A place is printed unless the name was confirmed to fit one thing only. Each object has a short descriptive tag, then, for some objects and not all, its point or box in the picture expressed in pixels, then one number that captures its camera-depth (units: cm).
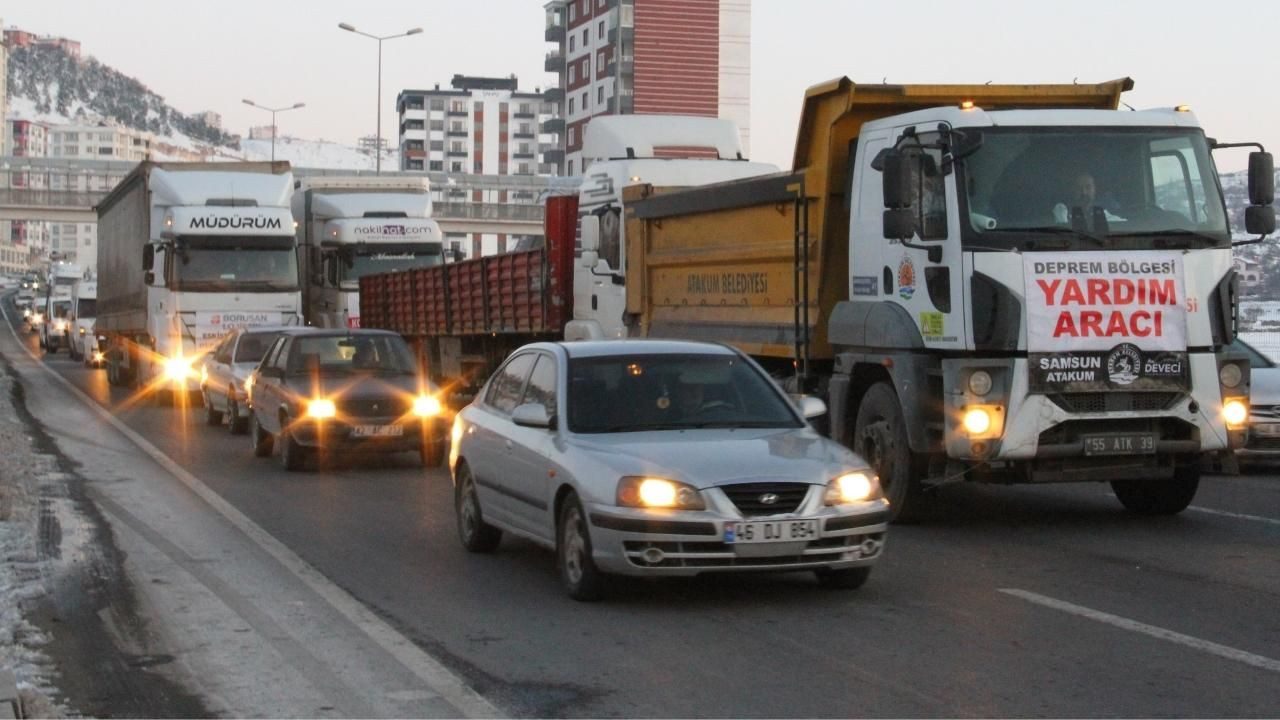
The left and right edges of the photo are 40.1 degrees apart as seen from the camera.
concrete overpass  7744
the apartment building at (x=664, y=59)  11694
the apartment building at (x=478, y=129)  19200
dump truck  1174
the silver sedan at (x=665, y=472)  878
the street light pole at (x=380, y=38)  6669
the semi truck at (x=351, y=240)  3309
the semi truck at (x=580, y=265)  2006
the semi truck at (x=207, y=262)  2984
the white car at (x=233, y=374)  2303
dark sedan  1772
